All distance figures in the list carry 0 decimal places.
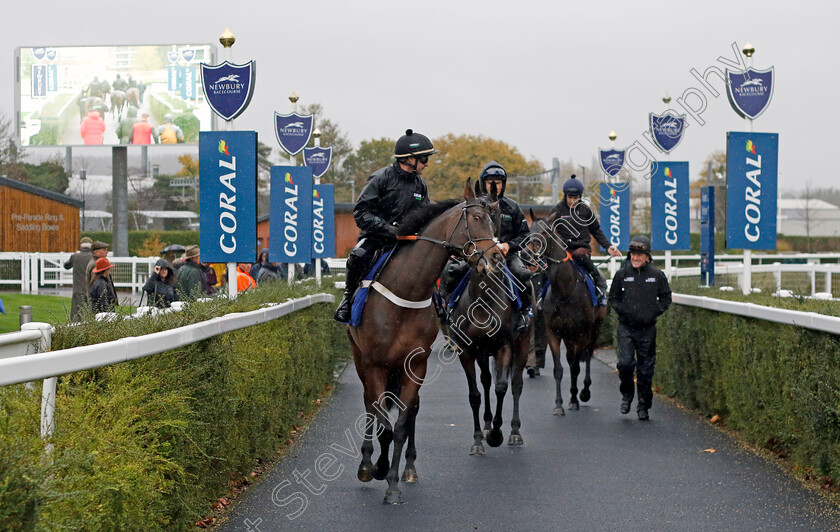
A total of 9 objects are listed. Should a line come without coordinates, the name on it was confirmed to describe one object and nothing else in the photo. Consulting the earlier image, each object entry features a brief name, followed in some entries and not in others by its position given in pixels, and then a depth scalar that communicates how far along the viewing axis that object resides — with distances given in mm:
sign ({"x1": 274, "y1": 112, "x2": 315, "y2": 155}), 18734
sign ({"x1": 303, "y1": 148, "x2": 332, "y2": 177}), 22859
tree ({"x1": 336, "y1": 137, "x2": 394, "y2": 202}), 81188
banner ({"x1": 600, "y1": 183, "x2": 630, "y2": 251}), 25906
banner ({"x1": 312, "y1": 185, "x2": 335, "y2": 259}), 21541
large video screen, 44219
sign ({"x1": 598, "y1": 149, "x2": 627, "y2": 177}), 26562
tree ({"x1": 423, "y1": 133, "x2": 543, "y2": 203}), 75250
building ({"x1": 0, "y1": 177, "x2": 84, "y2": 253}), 40219
